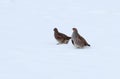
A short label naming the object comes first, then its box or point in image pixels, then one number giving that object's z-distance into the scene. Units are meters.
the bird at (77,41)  19.91
